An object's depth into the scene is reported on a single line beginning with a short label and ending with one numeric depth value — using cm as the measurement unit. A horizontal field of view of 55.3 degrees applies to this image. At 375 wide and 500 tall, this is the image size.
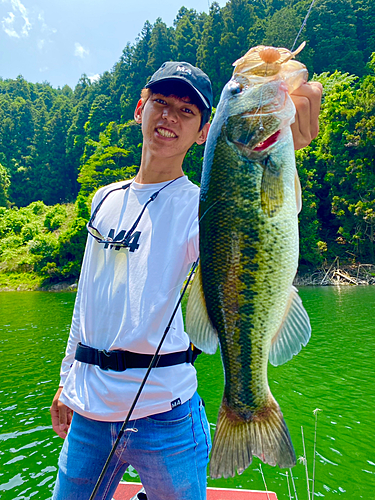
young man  146
